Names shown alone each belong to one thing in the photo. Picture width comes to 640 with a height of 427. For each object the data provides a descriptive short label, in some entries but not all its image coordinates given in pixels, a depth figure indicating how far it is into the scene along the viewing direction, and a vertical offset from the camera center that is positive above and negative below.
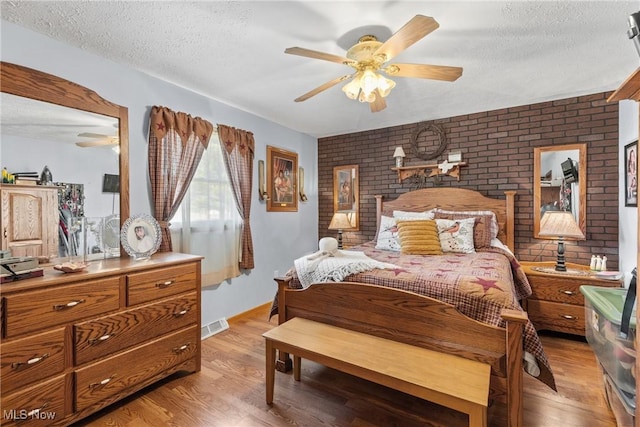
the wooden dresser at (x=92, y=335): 1.42 -0.73
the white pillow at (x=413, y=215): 3.29 -0.09
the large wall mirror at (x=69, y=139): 1.76 +0.48
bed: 1.50 -0.62
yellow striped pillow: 2.76 -0.30
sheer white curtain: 2.78 -0.14
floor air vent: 2.80 -1.18
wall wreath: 3.65 +0.86
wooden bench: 1.30 -0.82
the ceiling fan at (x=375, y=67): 1.67 +0.91
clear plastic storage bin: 1.38 -0.69
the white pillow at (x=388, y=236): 3.05 -0.32
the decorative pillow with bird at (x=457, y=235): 2.84 -0.28
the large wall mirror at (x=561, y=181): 2.94 +0.25
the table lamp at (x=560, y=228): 2.71 -0.21
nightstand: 2.61 -0.84
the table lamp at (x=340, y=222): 3.81 -0.19
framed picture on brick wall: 4.30 +0.23
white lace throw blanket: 2.07 -0.43
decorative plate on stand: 2.09 -0.20
